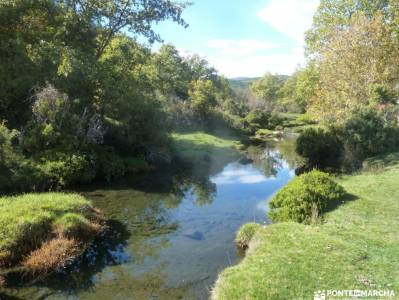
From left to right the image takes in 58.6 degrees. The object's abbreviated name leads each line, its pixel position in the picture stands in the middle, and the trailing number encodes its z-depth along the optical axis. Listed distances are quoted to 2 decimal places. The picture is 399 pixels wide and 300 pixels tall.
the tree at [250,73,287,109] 123.62
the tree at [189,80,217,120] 54.66
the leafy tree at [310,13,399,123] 32.31
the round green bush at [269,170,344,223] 14.91
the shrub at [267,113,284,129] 73.75
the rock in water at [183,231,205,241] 15.22
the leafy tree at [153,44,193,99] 48.31
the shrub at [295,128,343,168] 29.72
